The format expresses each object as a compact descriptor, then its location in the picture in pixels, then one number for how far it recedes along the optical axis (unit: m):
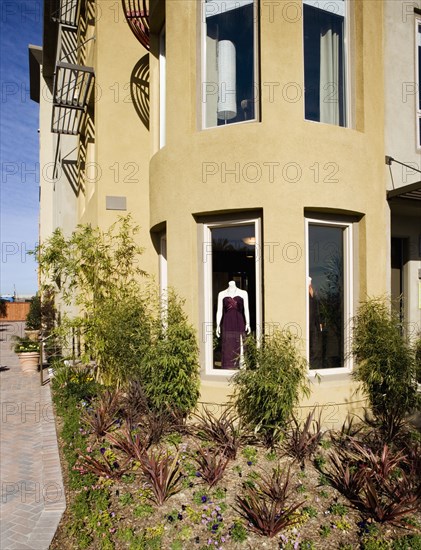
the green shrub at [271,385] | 5.45
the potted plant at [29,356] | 13.70
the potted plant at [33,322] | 19.73
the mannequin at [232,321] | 6.62
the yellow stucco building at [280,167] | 6.26
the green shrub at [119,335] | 7.23
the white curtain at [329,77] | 6.77
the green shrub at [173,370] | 6.18
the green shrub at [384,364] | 5.98
